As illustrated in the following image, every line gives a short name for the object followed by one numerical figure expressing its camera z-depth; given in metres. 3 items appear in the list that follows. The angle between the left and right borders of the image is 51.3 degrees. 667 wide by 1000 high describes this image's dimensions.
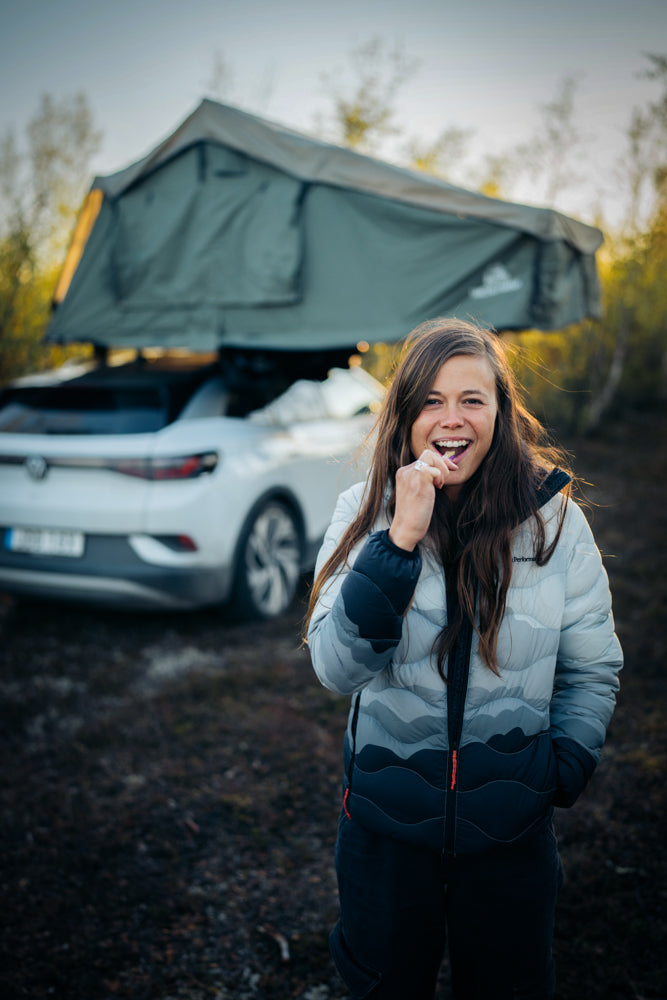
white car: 3.85
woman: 1.37
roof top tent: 4.21
